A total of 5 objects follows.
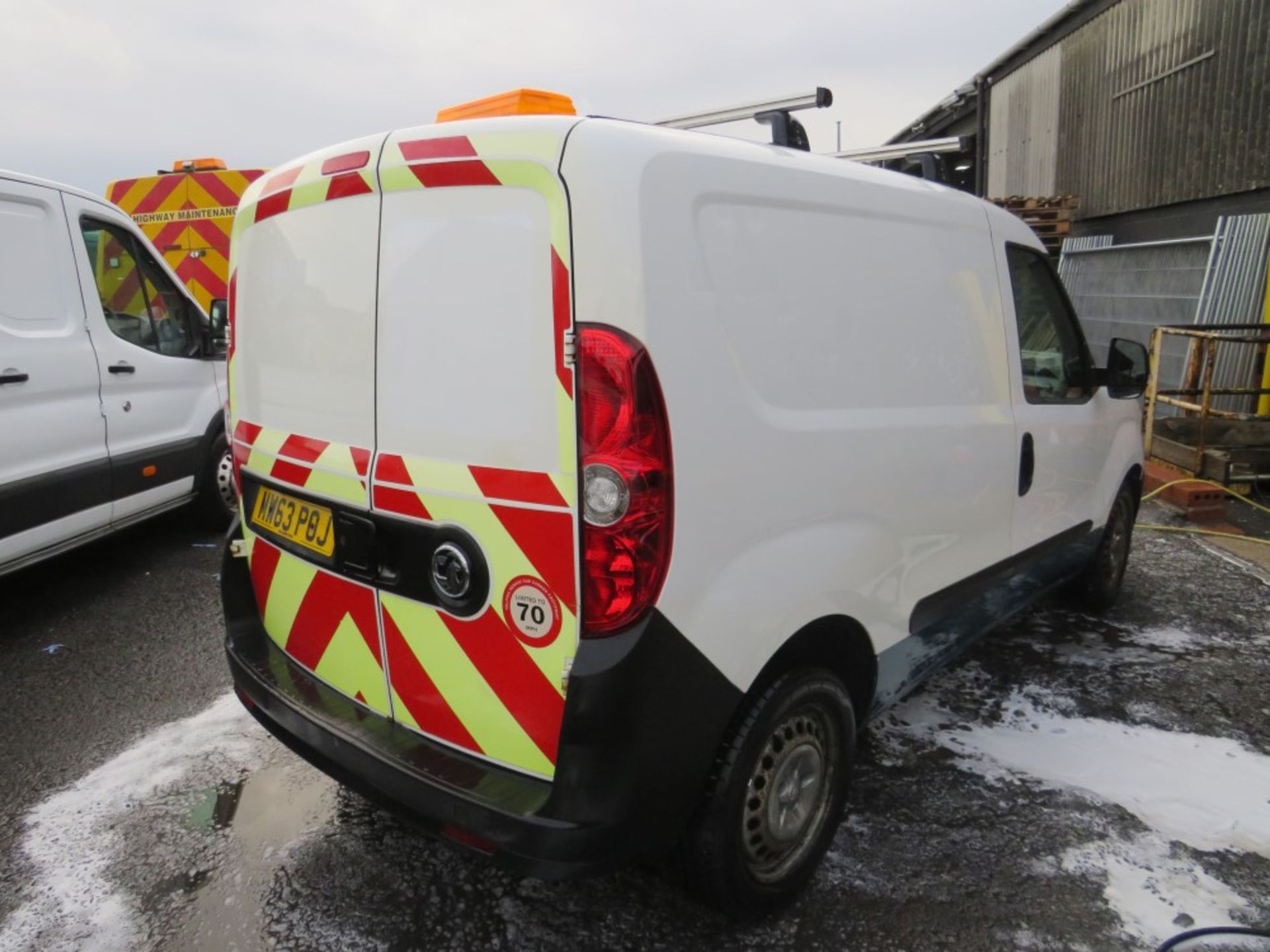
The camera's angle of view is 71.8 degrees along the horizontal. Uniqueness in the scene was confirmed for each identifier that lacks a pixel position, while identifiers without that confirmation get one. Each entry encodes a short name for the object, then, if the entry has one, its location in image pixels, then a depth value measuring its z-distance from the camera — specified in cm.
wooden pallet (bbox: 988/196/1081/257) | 1207
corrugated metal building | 913
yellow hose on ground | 552
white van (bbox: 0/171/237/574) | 402
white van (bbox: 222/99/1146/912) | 176
